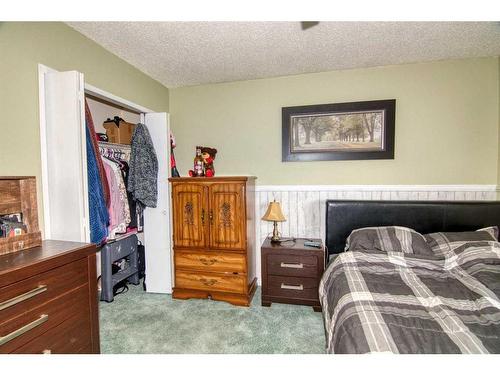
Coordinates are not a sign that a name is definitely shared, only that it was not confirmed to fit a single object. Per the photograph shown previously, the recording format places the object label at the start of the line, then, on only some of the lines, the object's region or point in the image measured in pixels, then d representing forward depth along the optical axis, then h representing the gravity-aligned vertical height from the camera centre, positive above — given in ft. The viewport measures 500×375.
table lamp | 8.19 -1.34
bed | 3.51 -2.36
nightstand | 7.59 -3.14
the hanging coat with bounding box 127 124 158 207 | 8.39 +0.34
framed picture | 8.35 +1.60
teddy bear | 9.11 +0.72
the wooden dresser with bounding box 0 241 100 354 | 3.38 -1.95
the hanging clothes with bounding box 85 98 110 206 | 6.07 +0.99
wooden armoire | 7.97 -2.09
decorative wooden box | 4.46 -0.49
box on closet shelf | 8.93 +1.79
